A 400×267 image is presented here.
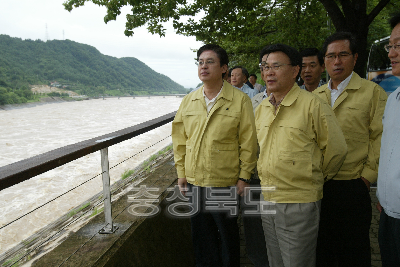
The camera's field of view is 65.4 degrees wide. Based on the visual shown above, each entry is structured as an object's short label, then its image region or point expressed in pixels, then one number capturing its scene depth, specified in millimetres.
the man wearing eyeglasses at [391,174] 1311
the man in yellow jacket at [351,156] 2008
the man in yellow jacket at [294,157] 1692
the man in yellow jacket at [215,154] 2111
